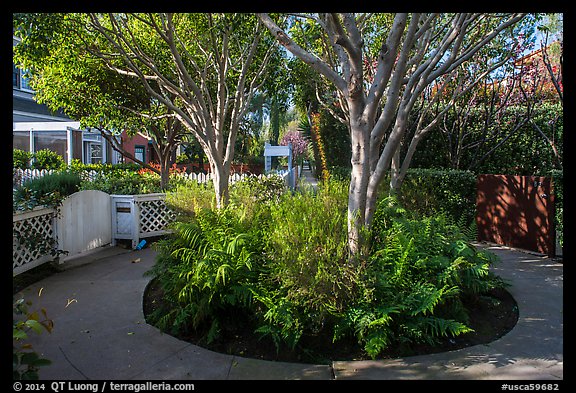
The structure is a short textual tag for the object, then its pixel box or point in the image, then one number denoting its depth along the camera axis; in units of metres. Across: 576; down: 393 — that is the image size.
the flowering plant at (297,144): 44.09
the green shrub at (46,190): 6.01
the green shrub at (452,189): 8.95
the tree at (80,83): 6.82
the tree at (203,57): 6.77
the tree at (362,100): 4.13
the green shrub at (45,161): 17.70
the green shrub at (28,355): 2.02
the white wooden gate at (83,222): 6.80
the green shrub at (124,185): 10.05
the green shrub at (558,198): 7.02
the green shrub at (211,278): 3.91
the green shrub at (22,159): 16.19
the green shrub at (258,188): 6.69
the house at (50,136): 18.31
